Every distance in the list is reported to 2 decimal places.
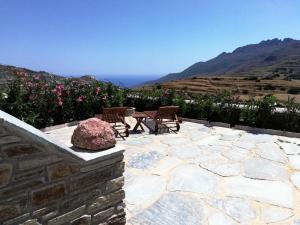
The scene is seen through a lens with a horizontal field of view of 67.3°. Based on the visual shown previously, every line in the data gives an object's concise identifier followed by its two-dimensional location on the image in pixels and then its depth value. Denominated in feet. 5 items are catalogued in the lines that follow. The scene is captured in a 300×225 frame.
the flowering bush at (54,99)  18.48
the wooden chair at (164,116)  19.04
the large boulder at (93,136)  7.37
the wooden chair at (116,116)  17.98
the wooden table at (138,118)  18.93
